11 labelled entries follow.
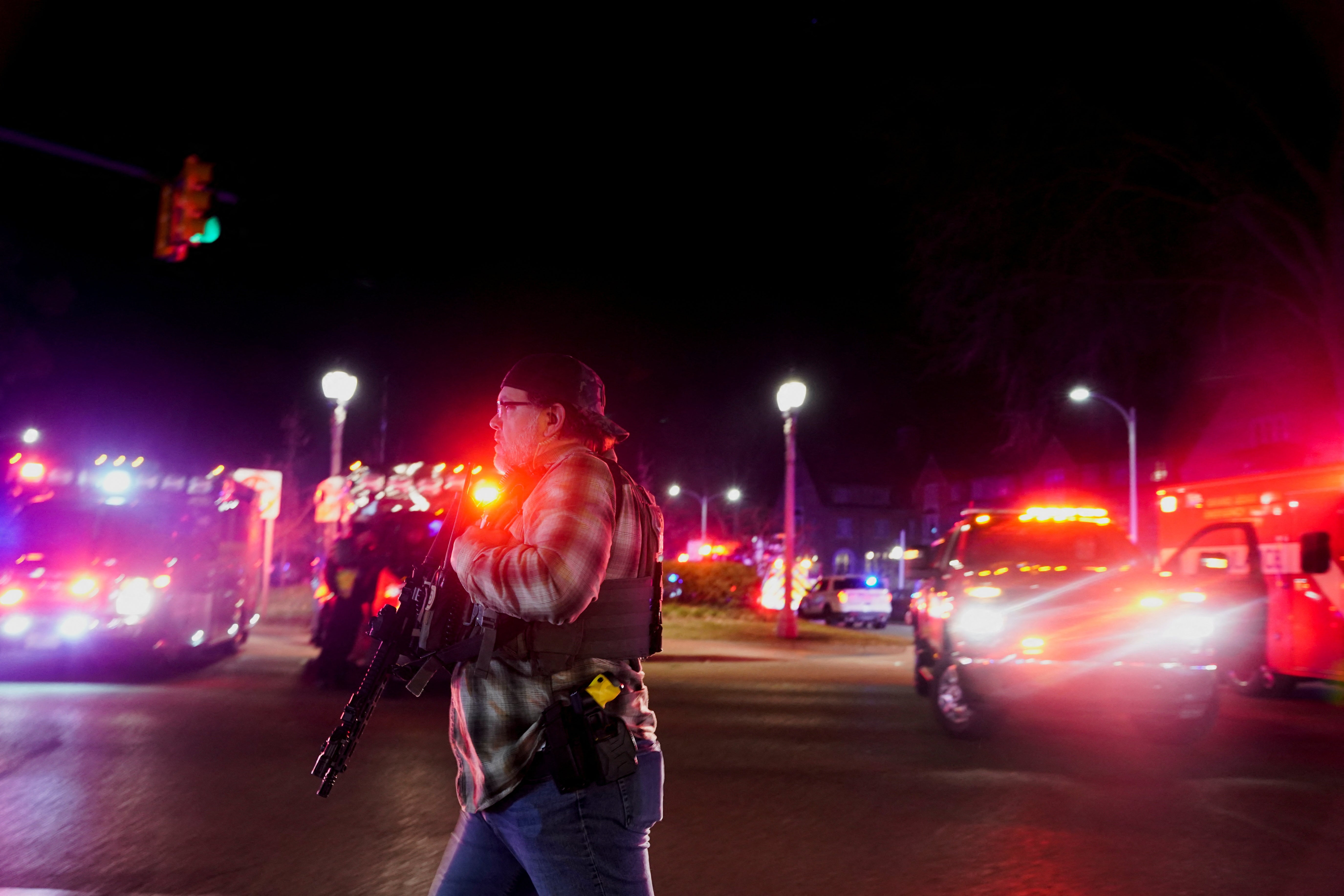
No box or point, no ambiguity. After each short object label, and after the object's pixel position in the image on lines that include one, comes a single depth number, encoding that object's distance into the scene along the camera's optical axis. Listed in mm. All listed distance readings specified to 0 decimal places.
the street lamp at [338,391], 21984
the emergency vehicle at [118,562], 13391
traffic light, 13047
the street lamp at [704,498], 57750
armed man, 2508
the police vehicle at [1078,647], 9414
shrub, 32375
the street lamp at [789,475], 23844
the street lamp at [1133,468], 28912
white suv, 42969
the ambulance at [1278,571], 13867
